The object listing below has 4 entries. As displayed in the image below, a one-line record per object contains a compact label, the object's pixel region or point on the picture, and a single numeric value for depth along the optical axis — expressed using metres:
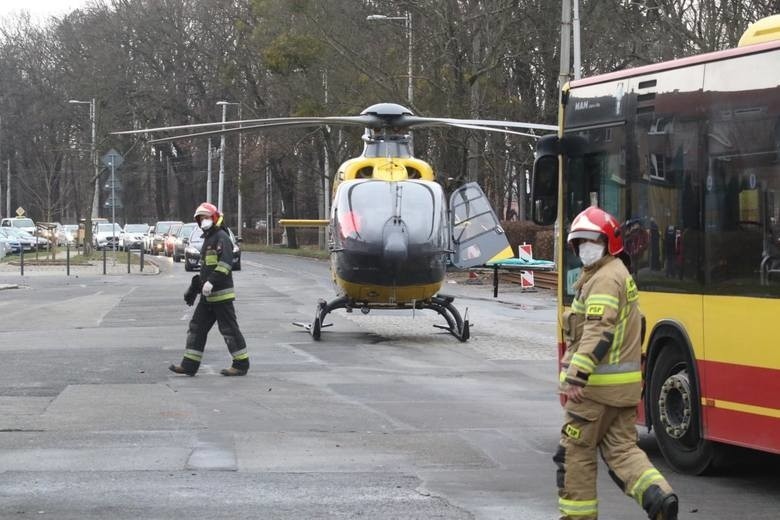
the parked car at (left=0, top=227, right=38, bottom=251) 70.33
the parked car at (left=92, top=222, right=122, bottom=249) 73.94
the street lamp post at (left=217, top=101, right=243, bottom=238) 75.62
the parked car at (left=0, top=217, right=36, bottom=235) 82.22
